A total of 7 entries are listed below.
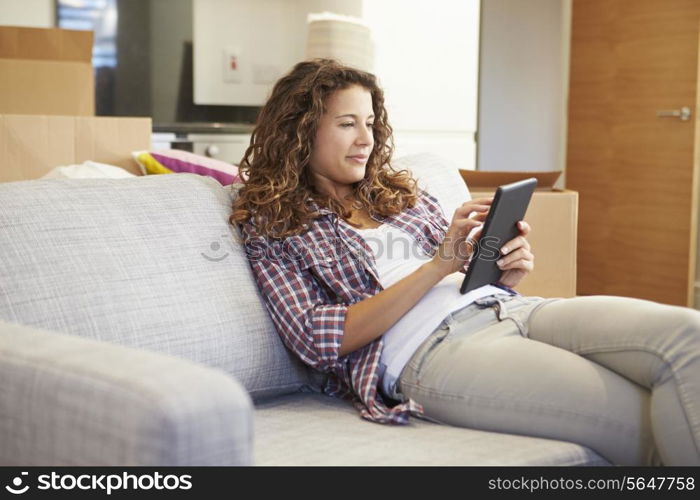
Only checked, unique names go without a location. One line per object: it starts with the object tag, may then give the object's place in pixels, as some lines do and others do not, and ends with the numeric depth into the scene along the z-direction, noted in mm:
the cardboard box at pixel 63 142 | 2201
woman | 1347
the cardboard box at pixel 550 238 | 2344
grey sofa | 894
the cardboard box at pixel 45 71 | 2578
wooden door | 4234
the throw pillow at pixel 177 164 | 2090
